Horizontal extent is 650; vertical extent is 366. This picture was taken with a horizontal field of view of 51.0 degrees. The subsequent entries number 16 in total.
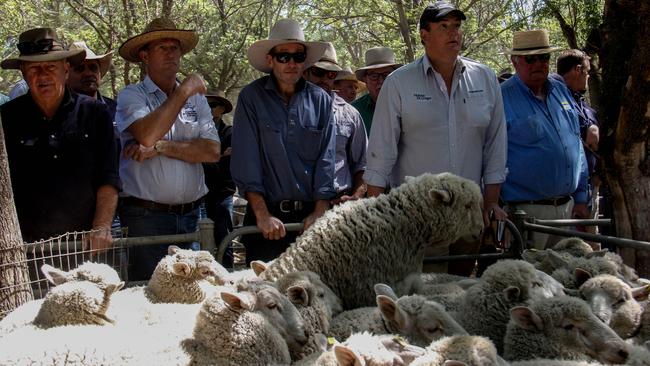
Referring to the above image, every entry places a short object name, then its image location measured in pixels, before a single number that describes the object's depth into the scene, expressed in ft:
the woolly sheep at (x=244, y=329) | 9.20
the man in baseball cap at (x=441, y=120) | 15.48
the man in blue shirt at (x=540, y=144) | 18.63
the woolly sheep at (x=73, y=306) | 10.85
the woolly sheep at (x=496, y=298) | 10.69
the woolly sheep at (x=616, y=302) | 11.24
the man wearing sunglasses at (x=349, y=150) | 17.53
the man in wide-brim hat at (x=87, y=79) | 20.97
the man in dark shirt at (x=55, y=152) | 15.37
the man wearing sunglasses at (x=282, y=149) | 15.94
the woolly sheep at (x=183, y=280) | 12.65
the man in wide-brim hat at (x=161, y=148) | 16.44
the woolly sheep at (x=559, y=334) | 9.55
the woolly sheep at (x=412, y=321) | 9.89
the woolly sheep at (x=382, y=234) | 12.64
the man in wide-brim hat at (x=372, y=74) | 23.04
